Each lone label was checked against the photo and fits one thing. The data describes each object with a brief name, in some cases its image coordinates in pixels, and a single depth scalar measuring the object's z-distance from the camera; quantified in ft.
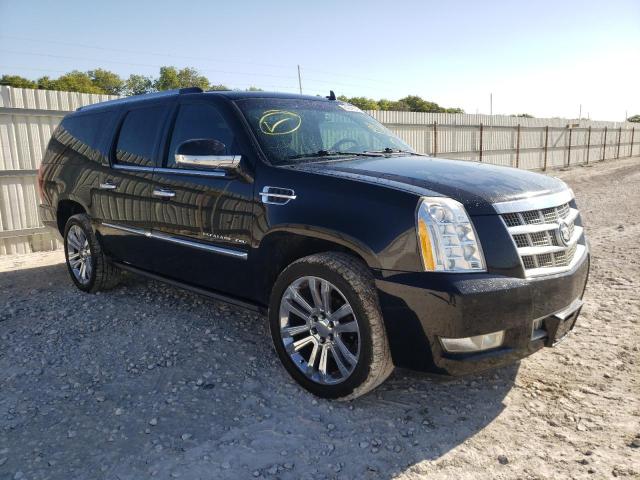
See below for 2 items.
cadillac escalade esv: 8.64
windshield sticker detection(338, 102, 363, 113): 14.94
